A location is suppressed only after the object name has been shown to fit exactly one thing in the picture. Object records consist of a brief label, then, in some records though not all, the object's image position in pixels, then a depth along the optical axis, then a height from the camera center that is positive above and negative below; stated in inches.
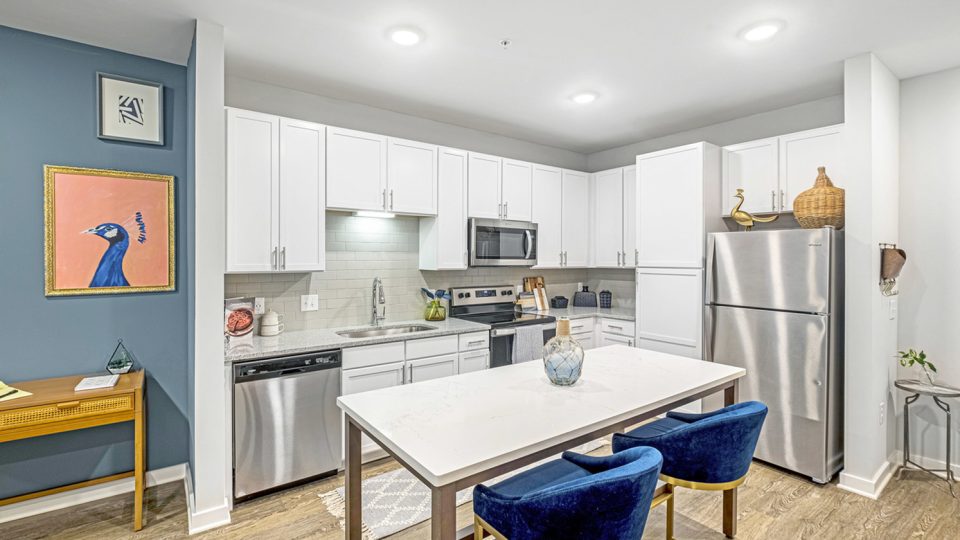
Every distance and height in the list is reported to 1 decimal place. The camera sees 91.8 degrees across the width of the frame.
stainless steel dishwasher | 105.3 -35.8
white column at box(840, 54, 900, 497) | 110.3 -0.2
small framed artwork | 107.5 +38.5
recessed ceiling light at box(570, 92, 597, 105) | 138.2 +52.0
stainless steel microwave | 157.5 +9.9
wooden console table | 86.0 -26.9
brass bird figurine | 139.4 +15.7
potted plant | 117.6 -23.9
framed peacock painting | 103.4 +9.4
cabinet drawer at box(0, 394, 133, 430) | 85.4 -26.8
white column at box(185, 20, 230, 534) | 95.0 -2.4
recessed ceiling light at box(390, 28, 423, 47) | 99.7 +51.3
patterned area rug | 100.1 -54.0
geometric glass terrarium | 107.7 -20.8
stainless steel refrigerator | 115.4 -17.2
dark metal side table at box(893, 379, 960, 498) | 112.9 -32.0
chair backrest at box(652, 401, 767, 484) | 72.4 -27.9
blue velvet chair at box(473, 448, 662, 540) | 50.0 -26.2
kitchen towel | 153.9 -24.6
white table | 53.8 -20.9
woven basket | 117.7 +16.6
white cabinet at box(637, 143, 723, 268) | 142.4 +21.2
